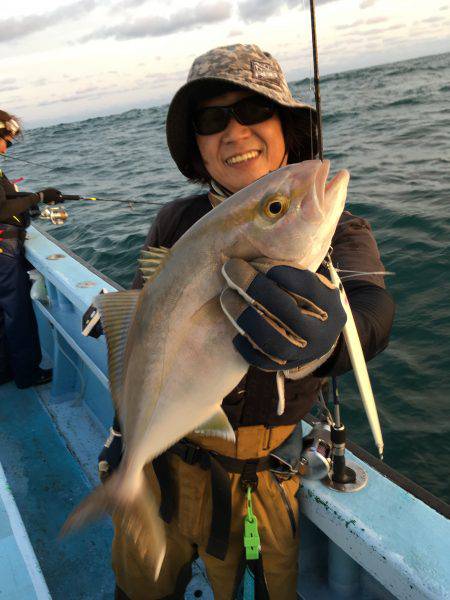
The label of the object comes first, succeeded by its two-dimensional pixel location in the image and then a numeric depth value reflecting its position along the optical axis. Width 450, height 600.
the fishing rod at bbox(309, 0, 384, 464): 1.59
